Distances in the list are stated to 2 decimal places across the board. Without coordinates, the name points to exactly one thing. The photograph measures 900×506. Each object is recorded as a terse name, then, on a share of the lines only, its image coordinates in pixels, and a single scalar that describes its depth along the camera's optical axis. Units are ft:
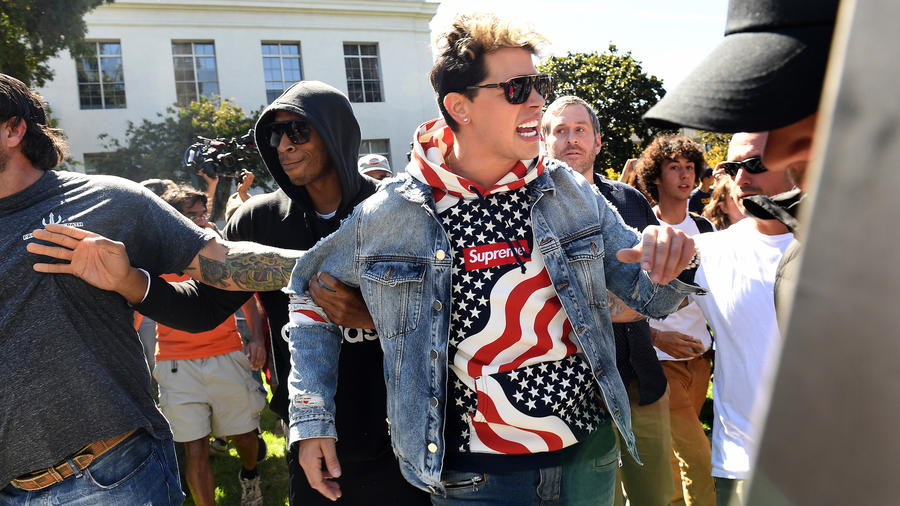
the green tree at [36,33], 46.88
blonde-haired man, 7.07
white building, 79.71
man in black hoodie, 9.10
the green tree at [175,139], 70.85
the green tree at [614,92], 45.75
